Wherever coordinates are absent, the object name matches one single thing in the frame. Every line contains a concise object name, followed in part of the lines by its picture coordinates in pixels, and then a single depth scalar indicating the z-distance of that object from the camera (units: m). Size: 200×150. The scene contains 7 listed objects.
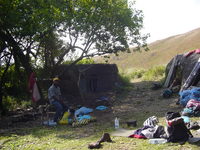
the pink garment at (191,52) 15.42
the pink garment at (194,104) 9.21
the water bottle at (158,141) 6.44
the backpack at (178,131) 6.36
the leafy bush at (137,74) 30.23
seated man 10.41
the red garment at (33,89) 11.72
